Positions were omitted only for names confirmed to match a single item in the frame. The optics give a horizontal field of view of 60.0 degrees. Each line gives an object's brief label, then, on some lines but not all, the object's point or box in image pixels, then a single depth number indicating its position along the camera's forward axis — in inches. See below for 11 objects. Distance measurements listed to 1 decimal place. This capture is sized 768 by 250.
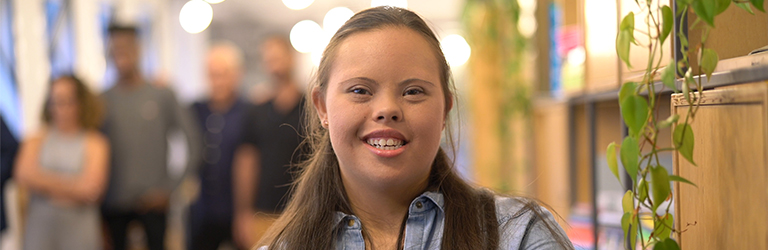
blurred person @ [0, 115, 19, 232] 136.9
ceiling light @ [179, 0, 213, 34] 237.1
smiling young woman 43.5
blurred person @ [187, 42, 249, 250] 155.3
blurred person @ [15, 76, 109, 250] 132.8
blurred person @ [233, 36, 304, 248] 139.3
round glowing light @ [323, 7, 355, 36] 199.4
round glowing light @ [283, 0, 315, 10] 192.6
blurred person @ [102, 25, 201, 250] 143.7
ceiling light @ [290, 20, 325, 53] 253.6
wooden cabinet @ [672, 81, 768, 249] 34.1
